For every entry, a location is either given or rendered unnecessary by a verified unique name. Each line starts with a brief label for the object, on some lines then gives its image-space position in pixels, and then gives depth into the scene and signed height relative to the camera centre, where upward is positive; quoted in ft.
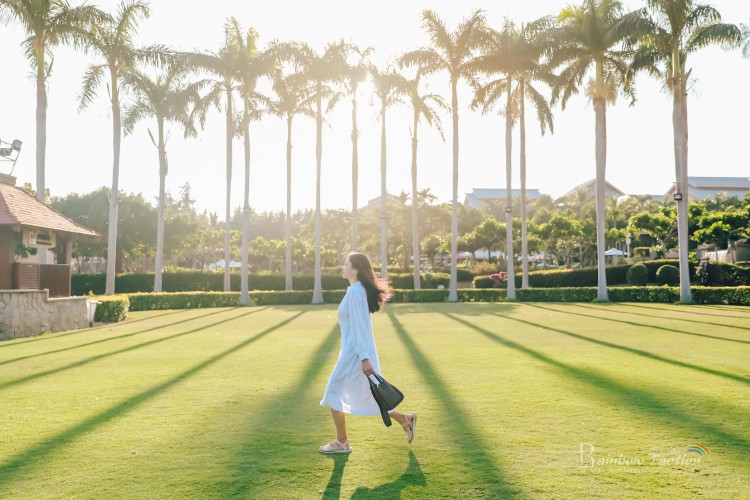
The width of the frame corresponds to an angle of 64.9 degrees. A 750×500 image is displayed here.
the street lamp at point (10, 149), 73.15 +16.02
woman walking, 17.88 -2.50
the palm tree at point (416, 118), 121.90 +34.60
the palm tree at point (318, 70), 113.60 +40.71
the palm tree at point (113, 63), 87.45 +33.08
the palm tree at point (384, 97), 117.50 +38.18
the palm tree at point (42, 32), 77.77 +33.56
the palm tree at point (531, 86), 106.22 +38.37
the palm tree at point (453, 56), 109.60 +42.32
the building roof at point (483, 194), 401.00 +60.78
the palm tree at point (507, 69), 108.17 +39.60
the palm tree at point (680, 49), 86.12 +34.43
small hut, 56.75 +0.69
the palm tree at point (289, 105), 118.42 +36.61
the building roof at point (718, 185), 353.92 +58.09
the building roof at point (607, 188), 386.77 +63.26
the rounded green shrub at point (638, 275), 116.06 +0.89
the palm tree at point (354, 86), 117.60 +39.97
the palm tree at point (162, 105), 110.11 +32.92
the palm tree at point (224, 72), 108.58 +38.50
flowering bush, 131.76 +0.26
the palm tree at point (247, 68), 110.73 +39.78
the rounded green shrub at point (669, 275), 111.24 +0.86
